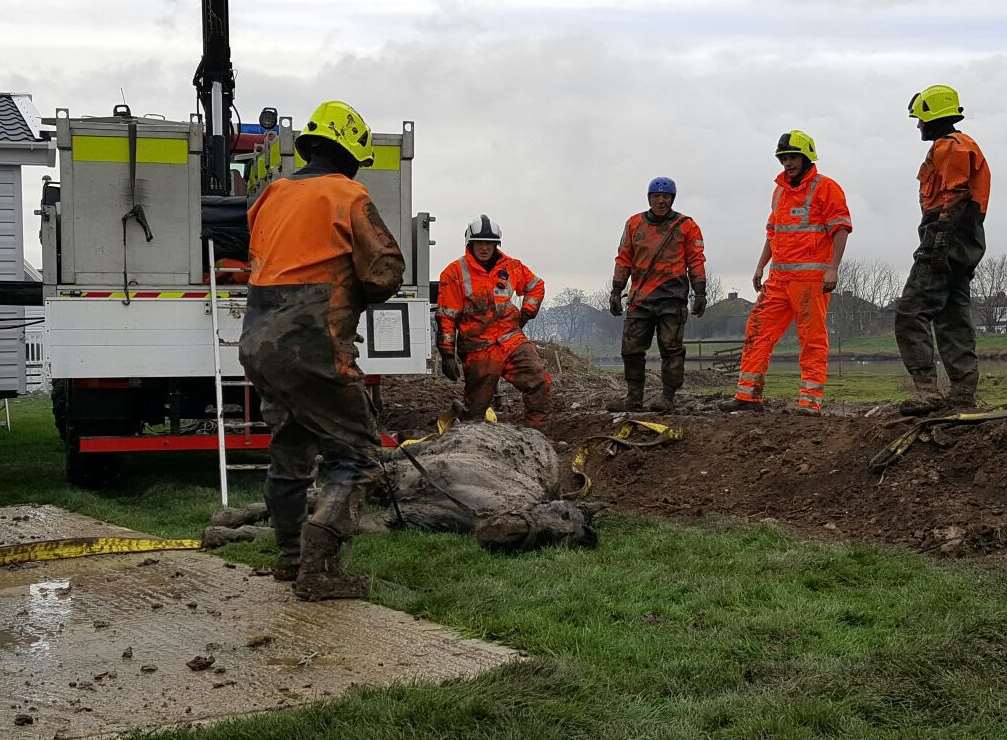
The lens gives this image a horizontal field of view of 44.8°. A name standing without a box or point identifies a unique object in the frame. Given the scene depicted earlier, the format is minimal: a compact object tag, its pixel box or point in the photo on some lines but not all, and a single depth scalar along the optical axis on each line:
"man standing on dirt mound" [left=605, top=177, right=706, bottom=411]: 10.86
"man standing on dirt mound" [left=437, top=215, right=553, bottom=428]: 10.40
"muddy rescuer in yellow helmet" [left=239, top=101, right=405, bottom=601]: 5.35
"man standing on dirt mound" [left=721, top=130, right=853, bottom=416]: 9.70
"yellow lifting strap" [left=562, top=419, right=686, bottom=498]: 9.07
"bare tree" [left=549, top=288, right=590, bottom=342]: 48.06
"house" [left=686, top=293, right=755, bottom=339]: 43.97
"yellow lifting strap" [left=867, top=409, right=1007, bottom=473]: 7.18
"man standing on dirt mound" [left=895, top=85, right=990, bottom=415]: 8.20
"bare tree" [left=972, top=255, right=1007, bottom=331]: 30.20
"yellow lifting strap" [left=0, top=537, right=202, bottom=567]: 6.14
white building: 14.29
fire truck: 9.16
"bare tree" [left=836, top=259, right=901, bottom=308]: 36.72
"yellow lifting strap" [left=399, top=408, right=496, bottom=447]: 9.91
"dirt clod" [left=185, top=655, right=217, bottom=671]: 4.13
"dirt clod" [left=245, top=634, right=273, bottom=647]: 4.43
